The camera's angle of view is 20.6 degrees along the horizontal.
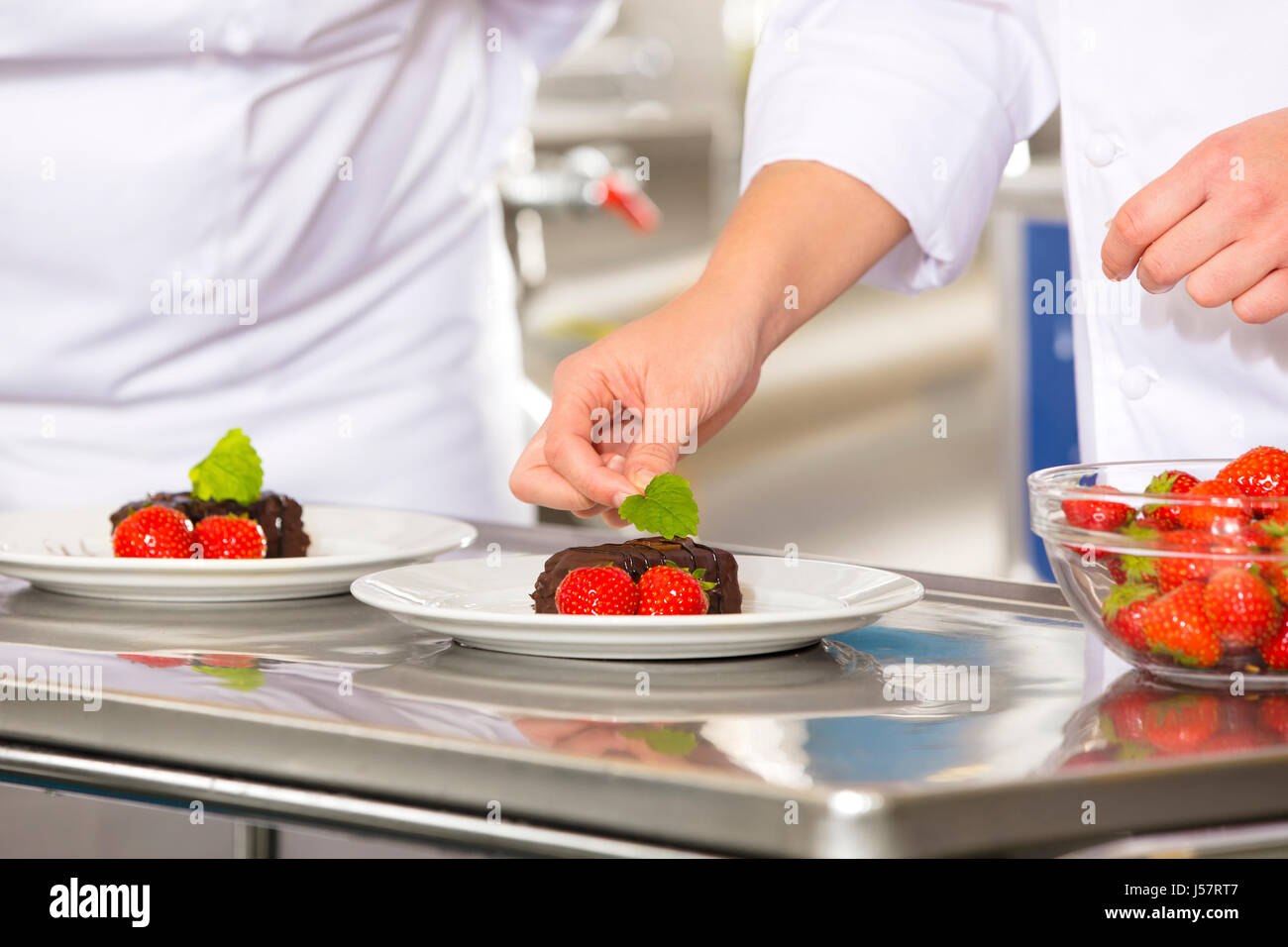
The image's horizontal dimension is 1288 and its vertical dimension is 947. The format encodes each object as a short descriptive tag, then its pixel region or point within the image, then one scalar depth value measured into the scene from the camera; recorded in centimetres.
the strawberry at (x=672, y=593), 161
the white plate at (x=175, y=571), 169
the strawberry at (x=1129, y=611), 154
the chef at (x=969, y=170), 181
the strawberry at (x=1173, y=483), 158
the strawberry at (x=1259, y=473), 156
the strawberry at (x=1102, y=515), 155
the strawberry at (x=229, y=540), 175
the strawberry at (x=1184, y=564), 152
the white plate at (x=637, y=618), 157
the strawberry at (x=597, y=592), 161
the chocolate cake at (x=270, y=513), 178
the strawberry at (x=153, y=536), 174
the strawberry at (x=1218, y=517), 151
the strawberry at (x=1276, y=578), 151
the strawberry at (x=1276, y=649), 152
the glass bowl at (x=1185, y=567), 151
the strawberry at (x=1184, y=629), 152
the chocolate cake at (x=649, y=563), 163
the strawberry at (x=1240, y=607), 151
